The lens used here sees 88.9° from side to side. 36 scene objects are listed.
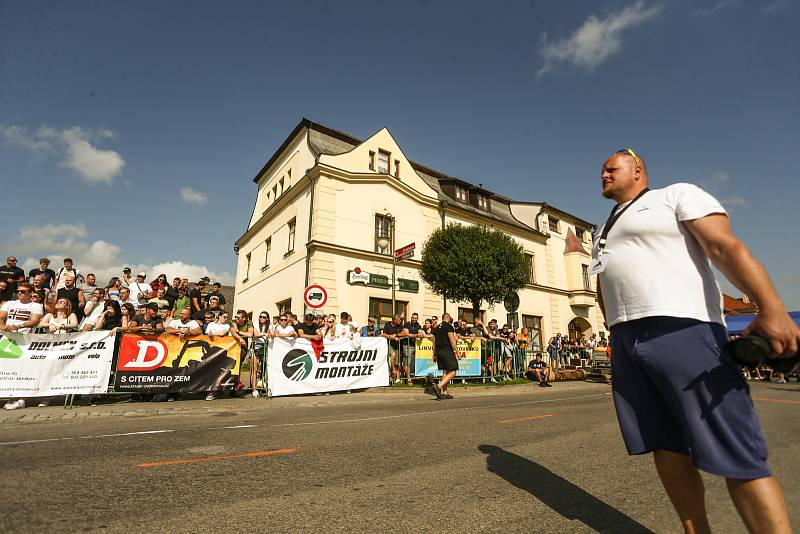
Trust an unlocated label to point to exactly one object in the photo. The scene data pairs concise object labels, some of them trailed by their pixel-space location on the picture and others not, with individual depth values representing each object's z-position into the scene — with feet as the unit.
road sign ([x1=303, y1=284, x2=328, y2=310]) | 37.58
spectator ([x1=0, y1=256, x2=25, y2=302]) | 30.27
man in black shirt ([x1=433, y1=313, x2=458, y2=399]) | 31.73
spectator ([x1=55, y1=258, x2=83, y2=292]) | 31.04
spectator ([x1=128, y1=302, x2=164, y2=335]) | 26.91
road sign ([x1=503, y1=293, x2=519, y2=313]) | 55.88
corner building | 60.39
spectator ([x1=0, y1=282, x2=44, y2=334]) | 25.18
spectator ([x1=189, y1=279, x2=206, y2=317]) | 38.24
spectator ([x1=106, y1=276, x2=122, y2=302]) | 33.80
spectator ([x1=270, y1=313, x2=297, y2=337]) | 33.09
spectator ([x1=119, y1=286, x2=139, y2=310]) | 31.42
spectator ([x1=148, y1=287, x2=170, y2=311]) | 37.03
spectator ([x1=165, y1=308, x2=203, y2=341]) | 28.22
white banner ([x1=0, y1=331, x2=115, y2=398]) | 23.43
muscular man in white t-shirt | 5.04
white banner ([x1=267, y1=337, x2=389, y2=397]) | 30.81
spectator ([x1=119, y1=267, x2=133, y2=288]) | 36.01
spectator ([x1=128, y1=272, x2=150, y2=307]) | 35.47
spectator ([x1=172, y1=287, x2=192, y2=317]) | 37.20
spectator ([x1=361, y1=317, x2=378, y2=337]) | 42.80
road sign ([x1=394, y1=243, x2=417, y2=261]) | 46.83
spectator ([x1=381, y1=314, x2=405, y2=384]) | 38.69
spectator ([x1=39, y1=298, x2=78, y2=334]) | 25.64
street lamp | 66.13
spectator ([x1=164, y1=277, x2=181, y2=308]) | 37.60
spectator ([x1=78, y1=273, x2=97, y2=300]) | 32.22
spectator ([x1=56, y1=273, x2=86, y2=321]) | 29.07
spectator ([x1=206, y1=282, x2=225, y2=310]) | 39.35
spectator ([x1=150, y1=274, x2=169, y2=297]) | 38.83
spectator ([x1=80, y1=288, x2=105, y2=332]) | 27.73
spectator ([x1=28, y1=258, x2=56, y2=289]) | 33.37
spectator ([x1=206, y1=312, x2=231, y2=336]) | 30.09
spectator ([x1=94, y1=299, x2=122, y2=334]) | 27.53
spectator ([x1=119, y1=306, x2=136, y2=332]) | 27.68
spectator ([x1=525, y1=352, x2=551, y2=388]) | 45.93
